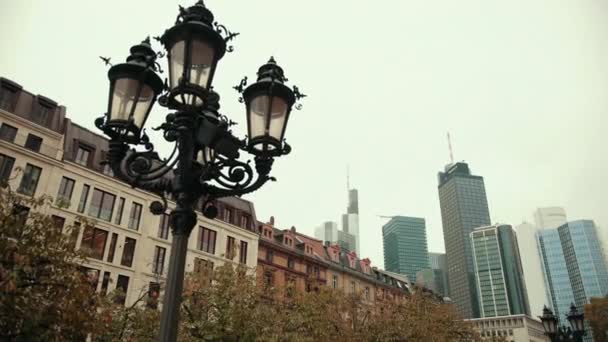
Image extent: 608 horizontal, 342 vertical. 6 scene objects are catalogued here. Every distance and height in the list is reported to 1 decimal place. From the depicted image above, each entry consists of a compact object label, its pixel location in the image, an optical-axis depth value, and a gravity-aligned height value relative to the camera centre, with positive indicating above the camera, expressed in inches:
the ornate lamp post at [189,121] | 239.1 +124.8
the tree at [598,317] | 2236.5 +248.4
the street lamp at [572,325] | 799.7 +74.1
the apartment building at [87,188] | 1266.0 +469.0
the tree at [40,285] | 427.2 +69.3
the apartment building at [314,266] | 1879.9 +419.5
